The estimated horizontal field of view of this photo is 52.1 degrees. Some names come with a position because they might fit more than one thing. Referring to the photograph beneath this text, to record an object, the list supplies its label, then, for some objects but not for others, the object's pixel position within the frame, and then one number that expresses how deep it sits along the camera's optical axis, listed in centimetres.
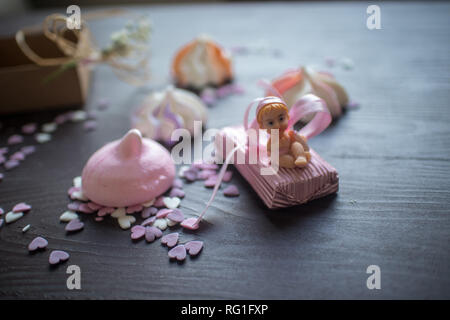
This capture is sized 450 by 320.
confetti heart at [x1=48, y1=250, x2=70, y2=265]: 17
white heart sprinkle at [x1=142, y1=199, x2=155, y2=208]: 20
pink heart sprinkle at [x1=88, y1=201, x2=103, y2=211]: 20
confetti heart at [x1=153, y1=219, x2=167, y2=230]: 19
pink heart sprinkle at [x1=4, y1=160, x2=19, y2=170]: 23
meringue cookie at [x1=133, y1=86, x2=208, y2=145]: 24
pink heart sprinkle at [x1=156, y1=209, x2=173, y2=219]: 19
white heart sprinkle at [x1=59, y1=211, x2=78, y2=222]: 19
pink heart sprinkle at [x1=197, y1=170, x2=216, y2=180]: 21
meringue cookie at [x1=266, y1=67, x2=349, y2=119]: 24
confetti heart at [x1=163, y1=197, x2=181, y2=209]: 20
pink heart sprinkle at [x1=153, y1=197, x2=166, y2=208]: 20
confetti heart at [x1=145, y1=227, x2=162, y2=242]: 18
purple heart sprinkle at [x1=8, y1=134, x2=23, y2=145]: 25
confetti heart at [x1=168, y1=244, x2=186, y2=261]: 17
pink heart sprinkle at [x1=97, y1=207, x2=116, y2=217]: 20
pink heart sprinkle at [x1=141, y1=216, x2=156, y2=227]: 19
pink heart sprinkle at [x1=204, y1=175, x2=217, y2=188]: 21
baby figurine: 18
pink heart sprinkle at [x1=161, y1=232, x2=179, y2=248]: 18
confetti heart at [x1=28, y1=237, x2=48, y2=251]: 18
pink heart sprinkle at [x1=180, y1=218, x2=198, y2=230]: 19
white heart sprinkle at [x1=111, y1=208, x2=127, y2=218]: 19
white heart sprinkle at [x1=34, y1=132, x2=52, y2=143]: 25
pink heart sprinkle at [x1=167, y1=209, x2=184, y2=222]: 19
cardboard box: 26
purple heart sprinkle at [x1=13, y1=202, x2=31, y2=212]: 20
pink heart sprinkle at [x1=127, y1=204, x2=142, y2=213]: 20
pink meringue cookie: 19
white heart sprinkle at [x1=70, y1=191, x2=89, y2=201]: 20
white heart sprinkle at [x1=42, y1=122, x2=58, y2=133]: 26
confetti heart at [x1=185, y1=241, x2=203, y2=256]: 17
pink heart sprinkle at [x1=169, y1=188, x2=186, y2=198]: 20
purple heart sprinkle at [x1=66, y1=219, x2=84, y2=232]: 19
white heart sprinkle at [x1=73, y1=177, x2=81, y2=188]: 21
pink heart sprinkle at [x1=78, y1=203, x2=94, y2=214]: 20
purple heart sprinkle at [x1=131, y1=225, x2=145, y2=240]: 18
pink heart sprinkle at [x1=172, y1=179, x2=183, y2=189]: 21
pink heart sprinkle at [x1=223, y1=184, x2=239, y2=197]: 20
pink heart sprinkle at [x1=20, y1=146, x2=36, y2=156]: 24
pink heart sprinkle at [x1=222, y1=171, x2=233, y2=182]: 21
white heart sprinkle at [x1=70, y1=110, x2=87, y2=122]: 27
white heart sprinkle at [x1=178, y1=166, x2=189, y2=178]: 22
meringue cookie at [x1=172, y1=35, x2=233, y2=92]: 29
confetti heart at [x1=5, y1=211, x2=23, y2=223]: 19
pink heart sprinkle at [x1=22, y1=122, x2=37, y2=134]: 26
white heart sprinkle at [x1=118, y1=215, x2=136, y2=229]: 19
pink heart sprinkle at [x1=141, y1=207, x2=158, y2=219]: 19
